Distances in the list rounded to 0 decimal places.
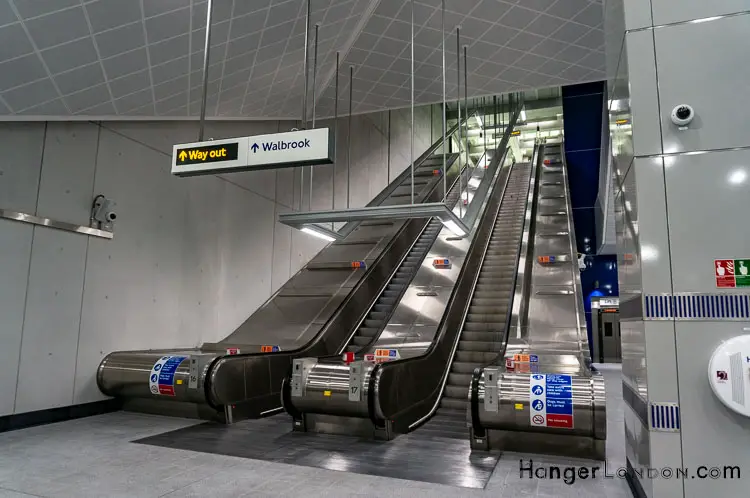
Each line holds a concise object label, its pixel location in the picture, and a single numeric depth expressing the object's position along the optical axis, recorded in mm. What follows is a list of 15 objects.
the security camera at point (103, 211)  7152
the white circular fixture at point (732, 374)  3260
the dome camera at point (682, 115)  3619
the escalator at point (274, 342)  6719
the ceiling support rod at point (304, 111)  5676
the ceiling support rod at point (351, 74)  9214
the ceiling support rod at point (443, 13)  7292
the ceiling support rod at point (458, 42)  8180
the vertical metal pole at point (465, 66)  8539
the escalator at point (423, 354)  6051
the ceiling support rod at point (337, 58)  8595
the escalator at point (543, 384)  5145
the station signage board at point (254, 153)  4977
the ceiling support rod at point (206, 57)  5543
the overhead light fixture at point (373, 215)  6364
